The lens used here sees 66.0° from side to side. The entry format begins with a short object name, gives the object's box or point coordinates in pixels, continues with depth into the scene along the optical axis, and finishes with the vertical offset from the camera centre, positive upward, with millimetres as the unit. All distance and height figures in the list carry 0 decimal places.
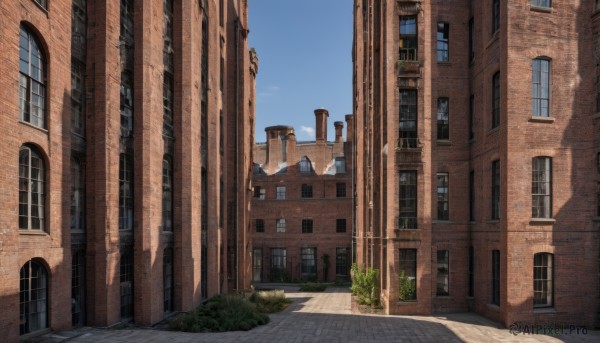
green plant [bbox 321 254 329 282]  43094 -9227
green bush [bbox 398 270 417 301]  21562 -5725
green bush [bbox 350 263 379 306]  24484 -6772
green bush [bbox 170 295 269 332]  17266 -5918
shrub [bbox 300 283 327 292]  36312 -9649
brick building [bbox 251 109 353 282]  43656 -4576
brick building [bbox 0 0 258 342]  12461 +189
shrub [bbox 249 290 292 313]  23759 -7346
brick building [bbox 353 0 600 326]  17922 +381
